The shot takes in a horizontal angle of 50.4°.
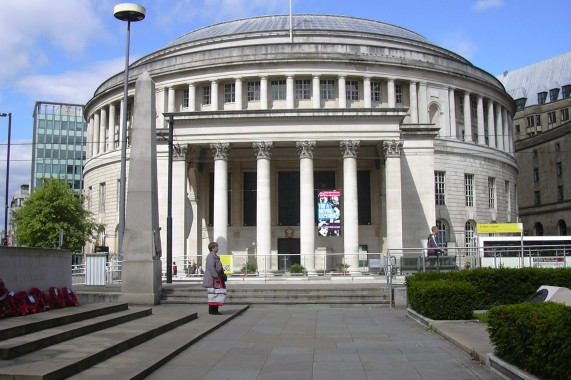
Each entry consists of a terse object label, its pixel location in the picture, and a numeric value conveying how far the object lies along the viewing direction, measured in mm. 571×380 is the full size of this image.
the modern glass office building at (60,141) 121125
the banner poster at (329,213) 40188
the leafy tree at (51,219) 52312
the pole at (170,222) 28984
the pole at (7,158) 43538
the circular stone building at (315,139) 43500
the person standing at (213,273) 18109
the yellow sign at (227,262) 35406
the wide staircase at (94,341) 9195
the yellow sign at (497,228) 55625
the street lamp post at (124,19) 28562
